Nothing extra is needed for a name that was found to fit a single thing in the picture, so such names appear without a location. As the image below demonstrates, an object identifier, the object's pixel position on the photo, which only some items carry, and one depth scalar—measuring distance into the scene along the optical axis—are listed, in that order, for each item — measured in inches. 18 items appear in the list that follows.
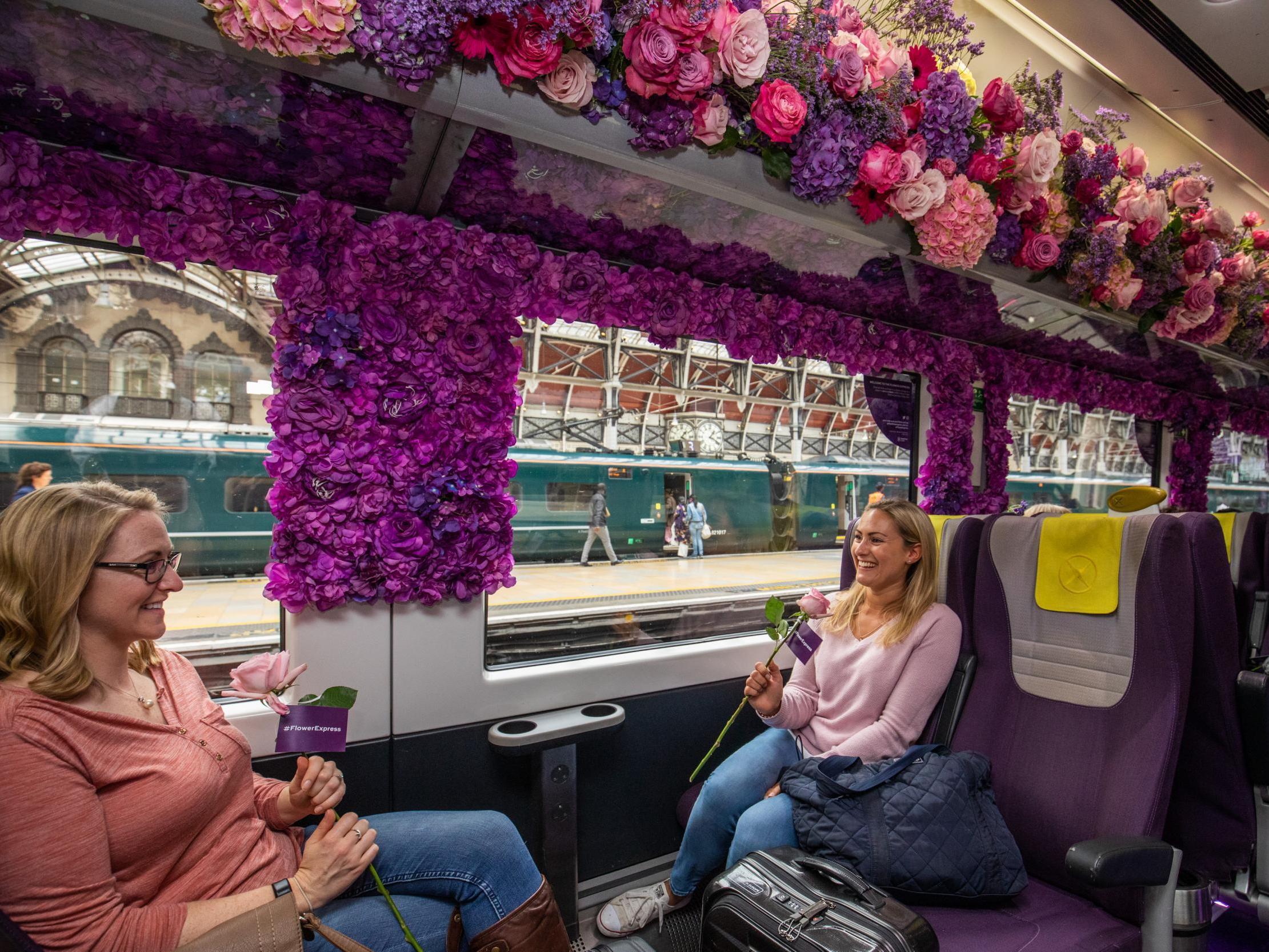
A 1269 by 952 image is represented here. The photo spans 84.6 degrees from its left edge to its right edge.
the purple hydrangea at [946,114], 91.7
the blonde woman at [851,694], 85.8
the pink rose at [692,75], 69.5
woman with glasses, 46.1
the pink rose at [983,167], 97.7
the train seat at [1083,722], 62.4
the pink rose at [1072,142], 109.9
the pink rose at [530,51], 61.4
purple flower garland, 78.4
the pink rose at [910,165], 87.6
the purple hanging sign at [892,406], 155.3
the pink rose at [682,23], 66.9
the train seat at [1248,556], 141.2
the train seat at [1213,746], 68.2
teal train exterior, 87.1
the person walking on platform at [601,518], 142.8
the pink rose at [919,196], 89.3
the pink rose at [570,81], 65.3
